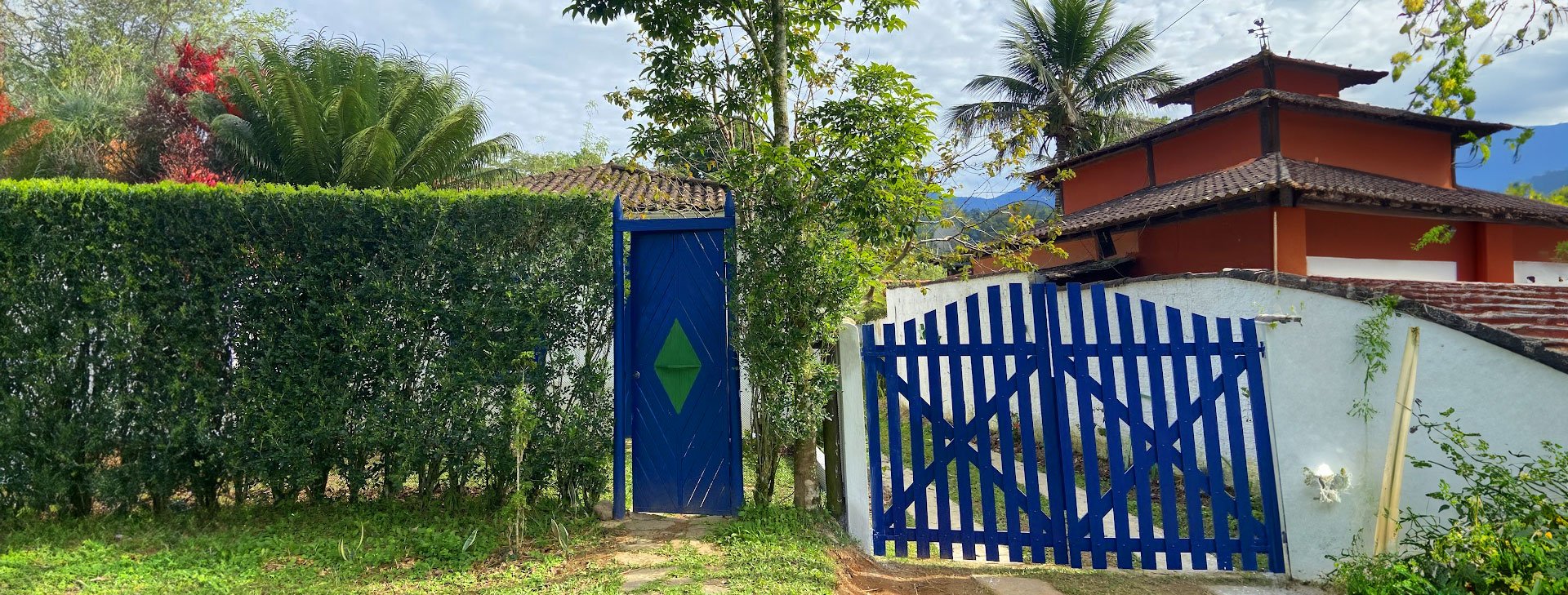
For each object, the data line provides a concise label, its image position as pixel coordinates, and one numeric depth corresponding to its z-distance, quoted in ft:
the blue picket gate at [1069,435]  13.15
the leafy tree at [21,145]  34.71
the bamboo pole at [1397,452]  12.23
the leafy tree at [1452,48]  11.13
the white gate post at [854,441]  14.06
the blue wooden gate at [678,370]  15.06
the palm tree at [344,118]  36.19
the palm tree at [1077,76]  69.26
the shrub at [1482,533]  9.46
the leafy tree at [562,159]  90.99
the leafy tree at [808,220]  14.03
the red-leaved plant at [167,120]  42.96
